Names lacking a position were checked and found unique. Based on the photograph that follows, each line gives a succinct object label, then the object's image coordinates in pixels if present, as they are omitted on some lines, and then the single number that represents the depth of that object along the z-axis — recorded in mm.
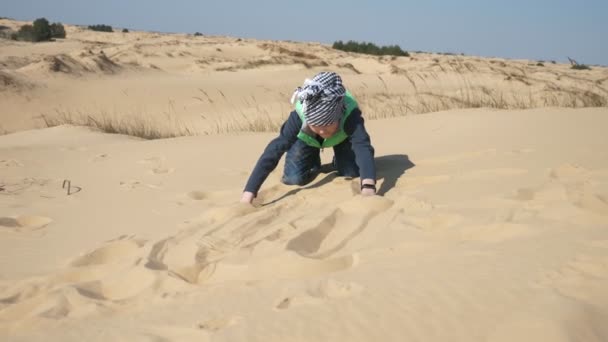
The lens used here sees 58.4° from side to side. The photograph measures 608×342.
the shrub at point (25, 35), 23991
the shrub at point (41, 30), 24228
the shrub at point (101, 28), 34656
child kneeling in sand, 3557
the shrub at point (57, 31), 25875
